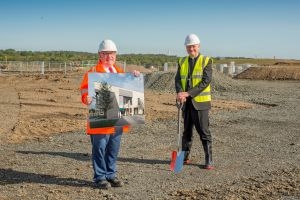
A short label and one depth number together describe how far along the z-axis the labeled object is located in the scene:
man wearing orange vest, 6.40
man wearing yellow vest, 7.85
